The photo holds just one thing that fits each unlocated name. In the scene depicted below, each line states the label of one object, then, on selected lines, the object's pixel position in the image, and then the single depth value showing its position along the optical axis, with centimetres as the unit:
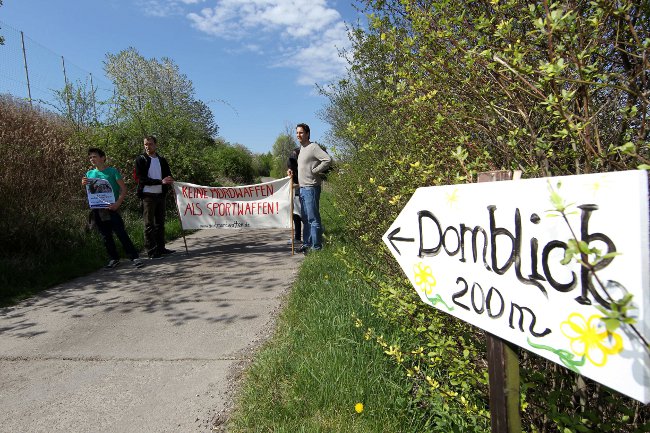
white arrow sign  77
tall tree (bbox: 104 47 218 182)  1068
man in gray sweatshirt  610
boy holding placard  614
